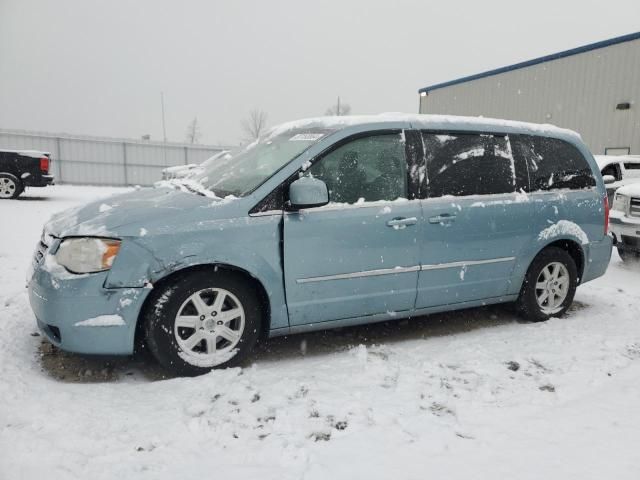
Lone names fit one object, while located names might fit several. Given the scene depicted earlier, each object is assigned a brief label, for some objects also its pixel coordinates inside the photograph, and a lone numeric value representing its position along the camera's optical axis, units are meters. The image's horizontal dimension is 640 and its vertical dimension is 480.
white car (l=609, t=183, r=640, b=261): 6.38
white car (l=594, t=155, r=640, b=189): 10.07
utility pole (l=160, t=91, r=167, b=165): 26.36
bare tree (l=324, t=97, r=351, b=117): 48.34
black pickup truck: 12.61
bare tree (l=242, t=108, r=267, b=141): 50.17
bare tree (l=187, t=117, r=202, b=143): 64.19
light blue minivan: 2.94
